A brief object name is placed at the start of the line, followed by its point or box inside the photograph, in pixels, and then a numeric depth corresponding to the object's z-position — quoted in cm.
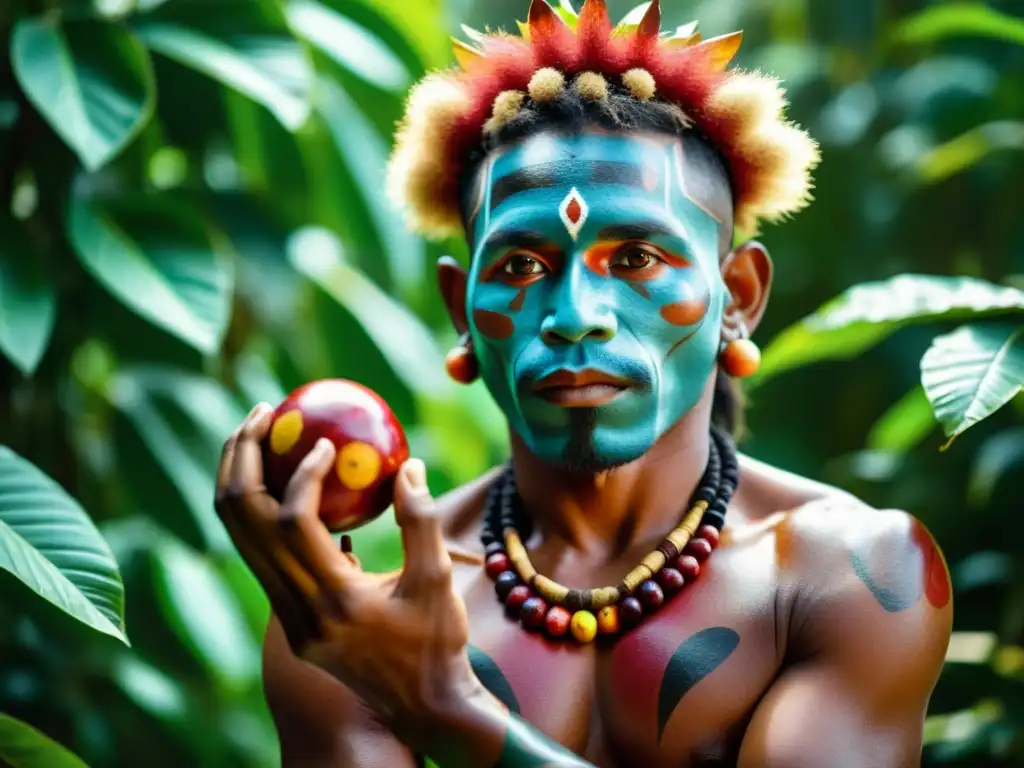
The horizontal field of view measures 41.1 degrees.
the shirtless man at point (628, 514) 120
